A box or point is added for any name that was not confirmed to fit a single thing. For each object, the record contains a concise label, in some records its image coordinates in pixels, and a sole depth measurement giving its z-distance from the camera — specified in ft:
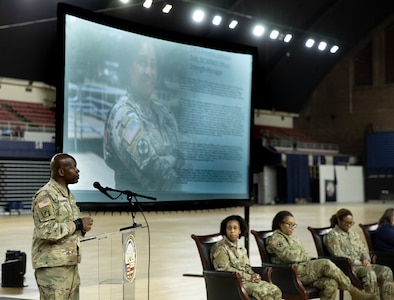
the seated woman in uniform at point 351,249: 22.72
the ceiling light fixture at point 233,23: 56.19
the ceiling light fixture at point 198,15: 61.05
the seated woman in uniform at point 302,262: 20.31
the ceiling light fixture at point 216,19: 58.64
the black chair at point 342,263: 21.57
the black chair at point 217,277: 17.42
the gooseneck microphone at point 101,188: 15.77
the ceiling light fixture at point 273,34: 53.27
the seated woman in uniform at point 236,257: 17.92
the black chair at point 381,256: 24.17
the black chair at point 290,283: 19.65
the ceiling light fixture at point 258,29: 62.71
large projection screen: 24.04
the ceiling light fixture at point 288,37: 55.83
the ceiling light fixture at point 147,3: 39.52
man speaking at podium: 14.12
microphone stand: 17.14
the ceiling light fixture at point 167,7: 40.69
